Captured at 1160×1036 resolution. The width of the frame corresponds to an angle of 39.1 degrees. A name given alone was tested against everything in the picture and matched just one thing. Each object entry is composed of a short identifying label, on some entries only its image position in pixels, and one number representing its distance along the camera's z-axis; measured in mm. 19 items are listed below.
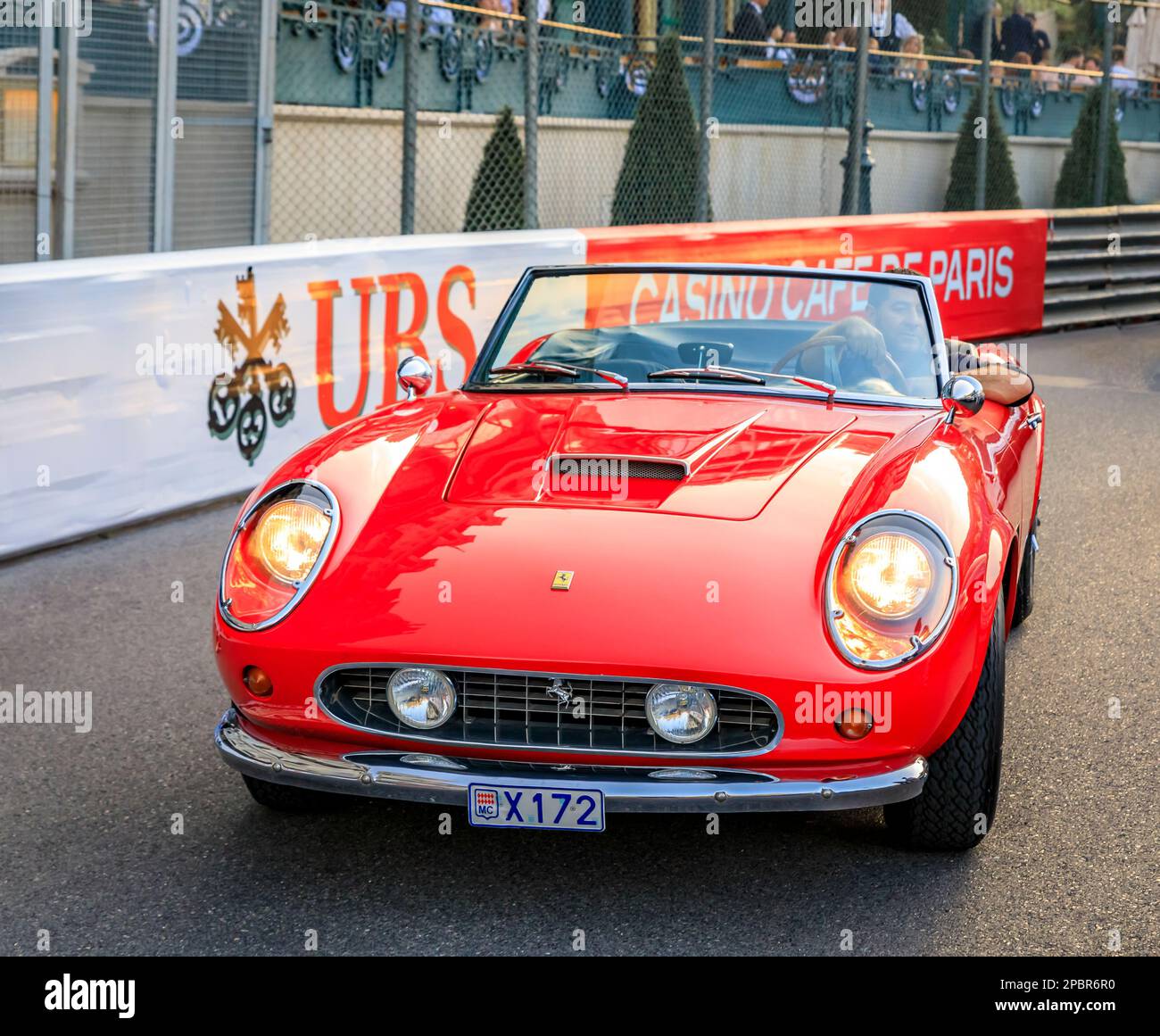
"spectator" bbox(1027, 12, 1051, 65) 19422
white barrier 6441
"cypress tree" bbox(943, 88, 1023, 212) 18812
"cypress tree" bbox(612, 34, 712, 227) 13641
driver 4473
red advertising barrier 9969
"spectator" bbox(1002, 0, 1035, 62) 18406
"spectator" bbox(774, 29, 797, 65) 15320
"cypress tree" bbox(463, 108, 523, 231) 13125
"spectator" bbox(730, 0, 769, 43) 14328
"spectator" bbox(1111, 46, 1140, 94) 21031
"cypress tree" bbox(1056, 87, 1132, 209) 20922
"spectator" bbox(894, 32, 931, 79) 17312
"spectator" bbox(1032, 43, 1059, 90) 19859
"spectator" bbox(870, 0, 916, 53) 16406
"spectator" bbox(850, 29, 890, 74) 16344
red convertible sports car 3186
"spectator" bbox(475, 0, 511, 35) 13118
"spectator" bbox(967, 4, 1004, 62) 17422
